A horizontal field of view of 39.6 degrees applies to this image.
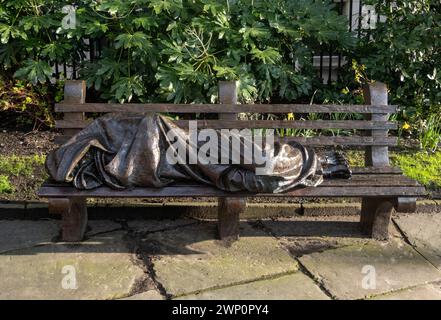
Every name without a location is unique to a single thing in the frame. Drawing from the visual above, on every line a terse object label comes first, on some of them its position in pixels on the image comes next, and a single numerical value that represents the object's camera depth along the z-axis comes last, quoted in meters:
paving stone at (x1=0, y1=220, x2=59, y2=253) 4.23
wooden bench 4.01
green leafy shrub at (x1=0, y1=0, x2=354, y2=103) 5.58
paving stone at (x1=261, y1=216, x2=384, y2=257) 4.30
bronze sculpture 3.96
